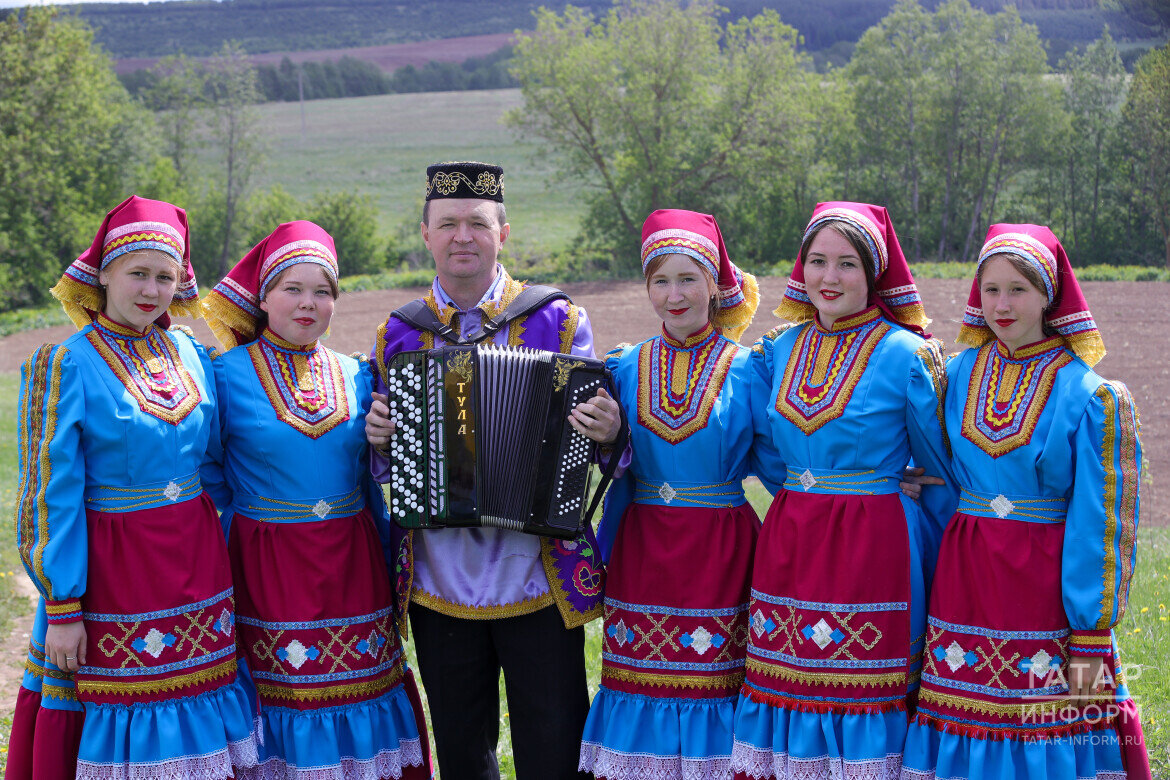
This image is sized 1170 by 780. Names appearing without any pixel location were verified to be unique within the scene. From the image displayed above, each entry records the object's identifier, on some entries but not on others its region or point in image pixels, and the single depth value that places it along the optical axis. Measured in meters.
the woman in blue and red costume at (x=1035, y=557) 3.28
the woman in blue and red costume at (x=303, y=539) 3.66
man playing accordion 3.68
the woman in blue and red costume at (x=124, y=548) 3.38
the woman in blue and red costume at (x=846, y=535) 3.46
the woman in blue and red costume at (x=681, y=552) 3.66
